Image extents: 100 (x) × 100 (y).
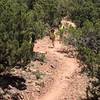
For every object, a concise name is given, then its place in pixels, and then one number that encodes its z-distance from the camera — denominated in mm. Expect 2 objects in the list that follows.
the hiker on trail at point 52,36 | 29328
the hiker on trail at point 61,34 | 30997
